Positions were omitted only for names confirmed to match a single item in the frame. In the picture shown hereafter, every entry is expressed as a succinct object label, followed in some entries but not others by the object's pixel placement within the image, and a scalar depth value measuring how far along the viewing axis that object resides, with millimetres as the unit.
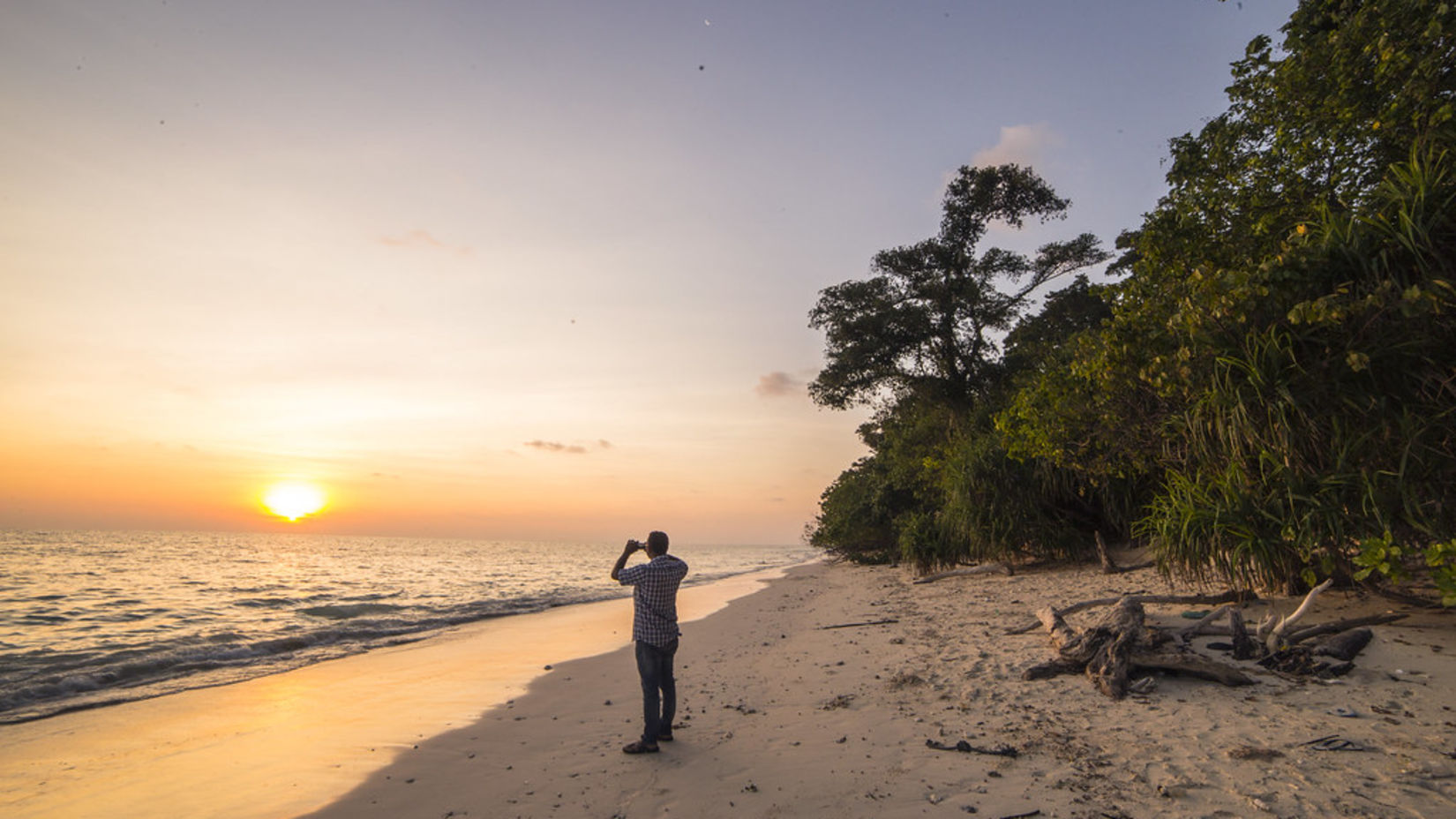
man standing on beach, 5926
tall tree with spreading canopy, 23219
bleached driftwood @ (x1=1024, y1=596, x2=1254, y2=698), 6102
